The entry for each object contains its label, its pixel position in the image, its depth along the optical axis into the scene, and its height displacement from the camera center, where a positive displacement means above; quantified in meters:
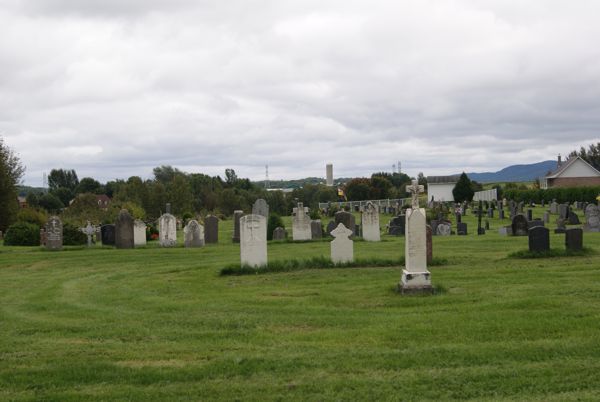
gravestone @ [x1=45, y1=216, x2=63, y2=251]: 26.97 -0.76
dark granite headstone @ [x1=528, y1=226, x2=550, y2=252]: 18.30 -0.95
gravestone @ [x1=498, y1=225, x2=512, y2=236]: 28.58 -1.12
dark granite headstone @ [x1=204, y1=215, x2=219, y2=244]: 29.70 -0.86
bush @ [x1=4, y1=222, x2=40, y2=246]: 30.78 -0.89
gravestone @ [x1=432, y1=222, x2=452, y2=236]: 31.66 -1.08
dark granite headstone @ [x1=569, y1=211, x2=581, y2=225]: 34.87 -0.84
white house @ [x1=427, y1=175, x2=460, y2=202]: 82.06 +2.11
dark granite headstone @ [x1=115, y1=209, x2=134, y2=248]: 27.66 -0.77
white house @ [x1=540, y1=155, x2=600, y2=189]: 81.88 +3.51
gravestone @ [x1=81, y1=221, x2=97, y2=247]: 29.33 -0.77
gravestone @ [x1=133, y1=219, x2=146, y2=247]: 28.45 -0.84
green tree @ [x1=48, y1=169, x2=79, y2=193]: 121.64 +6.48
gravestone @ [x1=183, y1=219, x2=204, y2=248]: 27.82 -0.96
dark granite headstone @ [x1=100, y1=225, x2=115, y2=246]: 28.72 -0.91
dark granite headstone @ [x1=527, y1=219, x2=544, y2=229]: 26.68 -0.76
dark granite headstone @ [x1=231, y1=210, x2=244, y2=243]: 29.89 -0.73
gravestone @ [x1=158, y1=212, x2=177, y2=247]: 28.39 -0.74
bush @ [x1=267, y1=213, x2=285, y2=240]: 31.25 -0.64
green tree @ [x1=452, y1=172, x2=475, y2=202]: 68.06 +1.44
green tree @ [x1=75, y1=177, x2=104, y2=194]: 104.75 +4.37
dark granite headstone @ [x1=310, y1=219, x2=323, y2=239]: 30.19 -0.91
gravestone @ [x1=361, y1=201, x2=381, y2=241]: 28.53 -0.73
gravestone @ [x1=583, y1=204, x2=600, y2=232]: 29.25 -0.80
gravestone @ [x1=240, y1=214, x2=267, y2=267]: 17.36 -0.81
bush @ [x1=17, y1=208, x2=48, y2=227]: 36.45 -0.07
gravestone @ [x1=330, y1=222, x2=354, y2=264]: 17.72 -0.99
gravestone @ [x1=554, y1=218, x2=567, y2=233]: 28.02 -0.99
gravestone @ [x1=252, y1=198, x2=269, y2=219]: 30.67 +0.10
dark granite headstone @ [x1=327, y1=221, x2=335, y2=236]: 28.98 -0.75
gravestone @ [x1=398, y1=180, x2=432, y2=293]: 12.83 -0.92
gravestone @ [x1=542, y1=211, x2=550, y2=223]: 38.89 -0.83
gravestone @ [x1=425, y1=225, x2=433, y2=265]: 17.46 -1.09
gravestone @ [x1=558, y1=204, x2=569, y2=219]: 37.83 -0.45
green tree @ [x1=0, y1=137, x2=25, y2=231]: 30.69 +1.03
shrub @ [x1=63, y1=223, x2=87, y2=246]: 29.75 -0.95
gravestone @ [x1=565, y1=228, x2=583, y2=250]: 18.47 -0.98
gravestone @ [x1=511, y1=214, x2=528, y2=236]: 28.11 -0.91
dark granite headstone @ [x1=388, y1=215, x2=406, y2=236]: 31.92 -0.94
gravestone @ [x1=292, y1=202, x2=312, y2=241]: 28.91 -0.72
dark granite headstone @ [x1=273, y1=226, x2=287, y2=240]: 30.20 -1.08
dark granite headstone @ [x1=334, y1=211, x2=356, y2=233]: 27.11 -0.40
